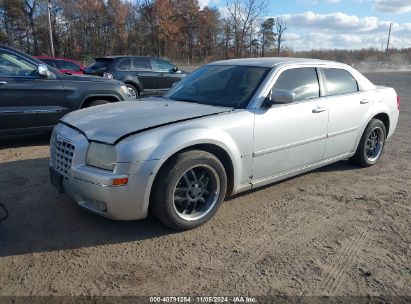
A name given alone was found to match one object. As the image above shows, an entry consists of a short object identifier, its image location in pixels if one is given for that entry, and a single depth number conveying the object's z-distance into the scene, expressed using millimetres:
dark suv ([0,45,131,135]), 6160
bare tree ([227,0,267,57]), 53781
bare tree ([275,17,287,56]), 63112
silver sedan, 3305
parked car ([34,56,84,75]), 14023
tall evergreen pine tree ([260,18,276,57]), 65500
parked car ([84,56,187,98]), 11758
